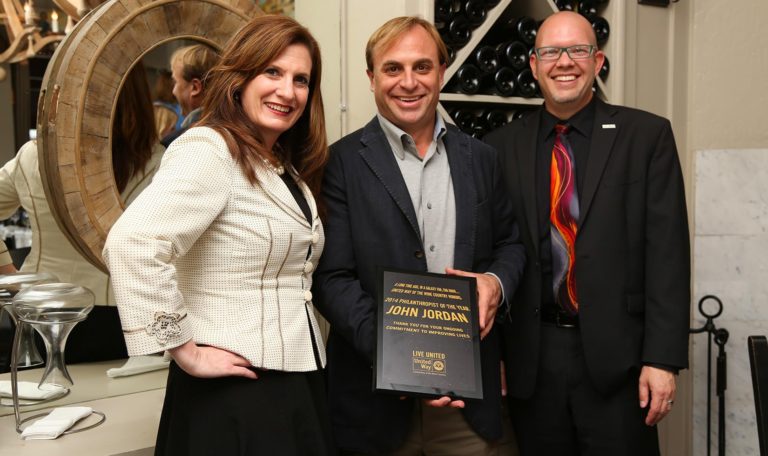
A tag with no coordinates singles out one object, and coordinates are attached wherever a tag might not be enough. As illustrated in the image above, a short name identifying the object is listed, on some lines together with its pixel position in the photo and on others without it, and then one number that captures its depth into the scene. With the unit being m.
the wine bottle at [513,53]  2.98
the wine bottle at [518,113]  3.15
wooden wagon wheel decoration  2.16
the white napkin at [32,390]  2.20
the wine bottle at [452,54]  2.90
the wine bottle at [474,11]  2.85
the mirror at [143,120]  2.34
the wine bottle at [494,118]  3.03
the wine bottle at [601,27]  3.23
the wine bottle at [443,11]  2.80
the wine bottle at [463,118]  2.94
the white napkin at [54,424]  2.03
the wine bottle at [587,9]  3.25
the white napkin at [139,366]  2.46
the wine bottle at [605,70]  3.24
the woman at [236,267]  1.51
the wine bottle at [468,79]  2.88
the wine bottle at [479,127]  2.98
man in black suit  2.28
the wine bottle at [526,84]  3.03
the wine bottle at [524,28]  3.03
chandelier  2.17
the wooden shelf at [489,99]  2.84
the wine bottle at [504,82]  2.97
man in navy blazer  2.10
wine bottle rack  2.85
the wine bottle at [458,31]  2.83
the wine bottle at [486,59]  2.96
